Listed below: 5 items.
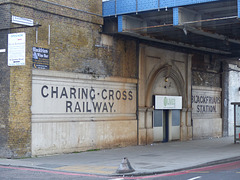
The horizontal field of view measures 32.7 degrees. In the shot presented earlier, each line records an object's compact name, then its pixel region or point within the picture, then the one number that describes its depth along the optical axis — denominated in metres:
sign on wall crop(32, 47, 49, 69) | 18.78
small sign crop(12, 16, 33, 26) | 18.03
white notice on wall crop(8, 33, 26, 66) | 17.58
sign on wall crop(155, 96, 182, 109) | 26.66
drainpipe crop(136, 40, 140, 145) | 25.08
